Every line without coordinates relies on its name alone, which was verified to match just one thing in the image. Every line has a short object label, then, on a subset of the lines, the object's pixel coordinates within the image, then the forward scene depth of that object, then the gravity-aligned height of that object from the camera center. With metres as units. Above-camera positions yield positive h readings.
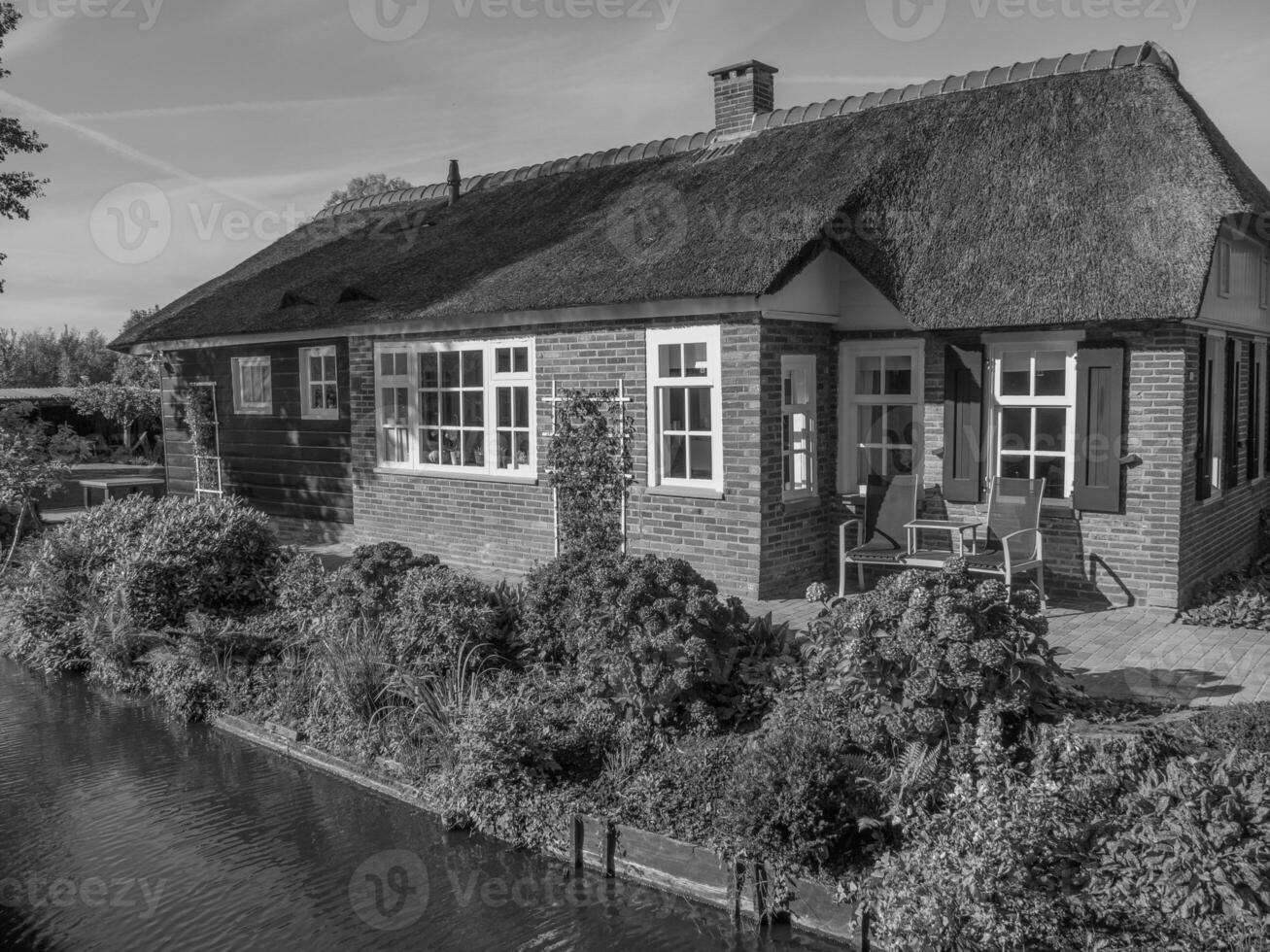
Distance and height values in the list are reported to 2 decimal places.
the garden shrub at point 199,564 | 9.82 -1.43
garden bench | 18.48 -1.23
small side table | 9.40 -1.12
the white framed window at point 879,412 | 10.57 -0.08
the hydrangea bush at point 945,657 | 5.58 -1.33
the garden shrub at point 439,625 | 7.68 -1.55
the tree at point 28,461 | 12.70 -0.57
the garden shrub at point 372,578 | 8.29 -1.32
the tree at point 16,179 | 15.91 +3.53
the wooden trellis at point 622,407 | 10.80 +0.00
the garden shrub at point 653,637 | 6.43 -1.43
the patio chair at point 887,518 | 10.03 -1.07
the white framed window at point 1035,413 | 9.51 -0.10
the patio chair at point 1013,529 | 9.05 -1.10
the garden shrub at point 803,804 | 5.15 -1.93
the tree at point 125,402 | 33.06 +0.34
